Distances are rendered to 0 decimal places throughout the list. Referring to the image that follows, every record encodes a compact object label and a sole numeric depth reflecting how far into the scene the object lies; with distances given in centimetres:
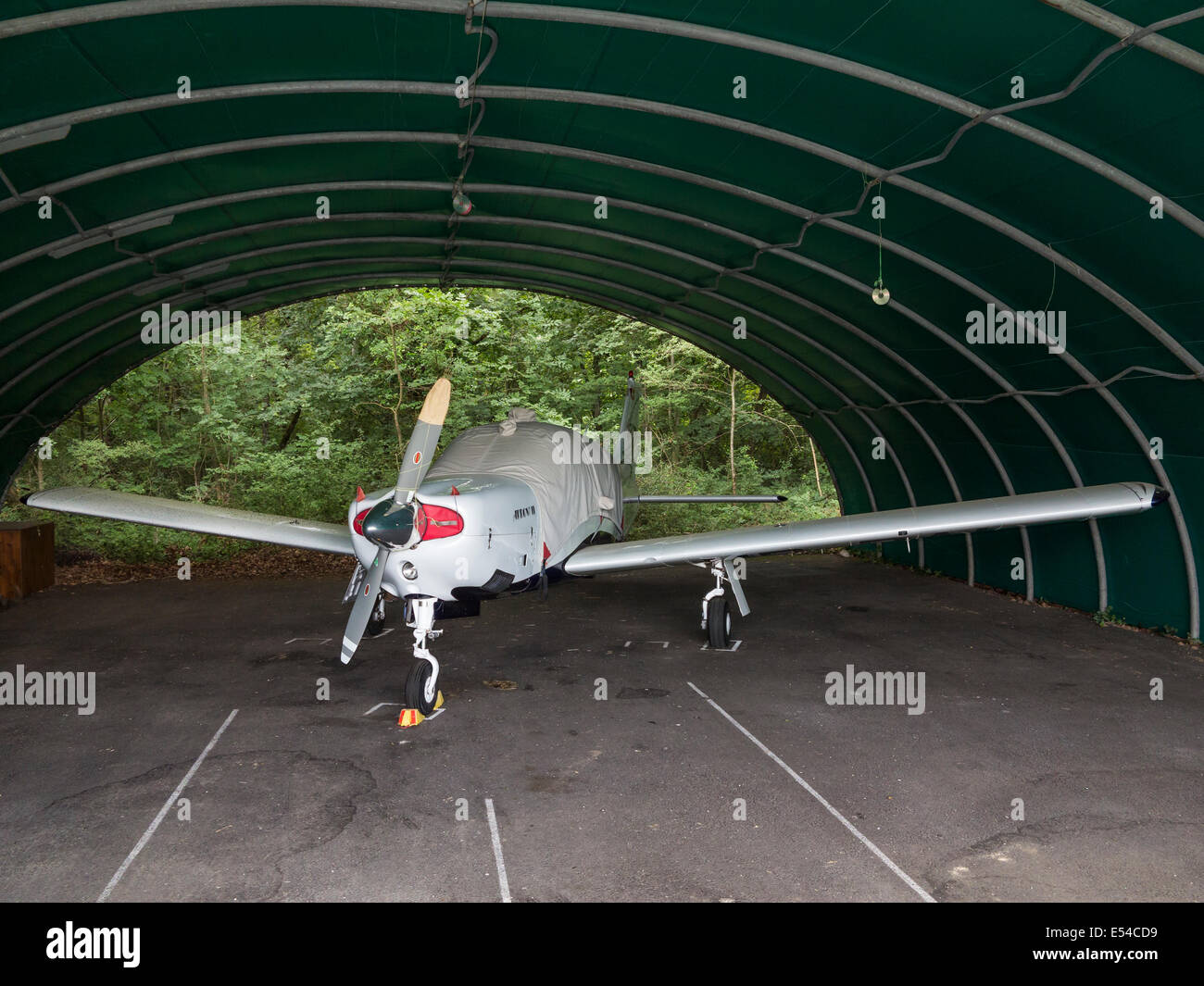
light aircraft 651
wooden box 1215
